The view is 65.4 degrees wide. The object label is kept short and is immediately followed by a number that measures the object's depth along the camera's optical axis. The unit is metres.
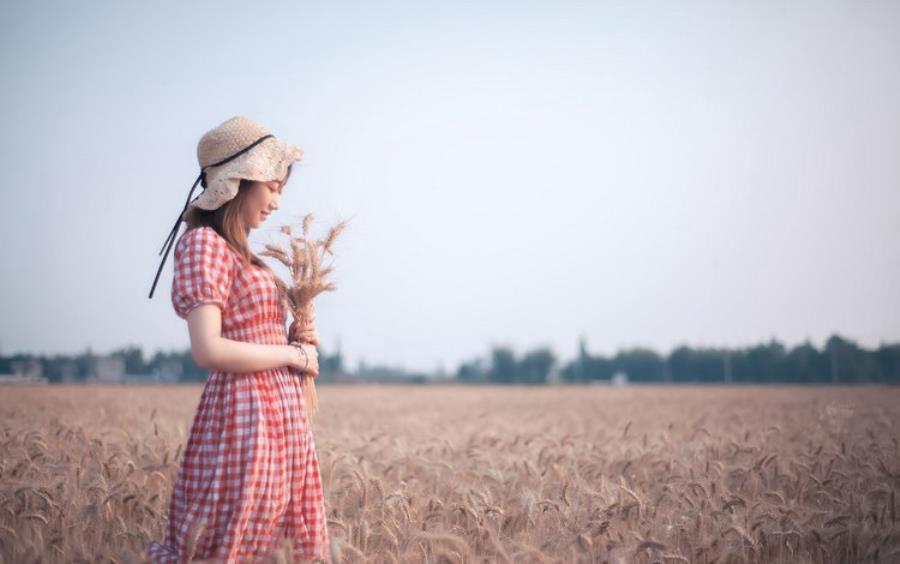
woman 2.63
